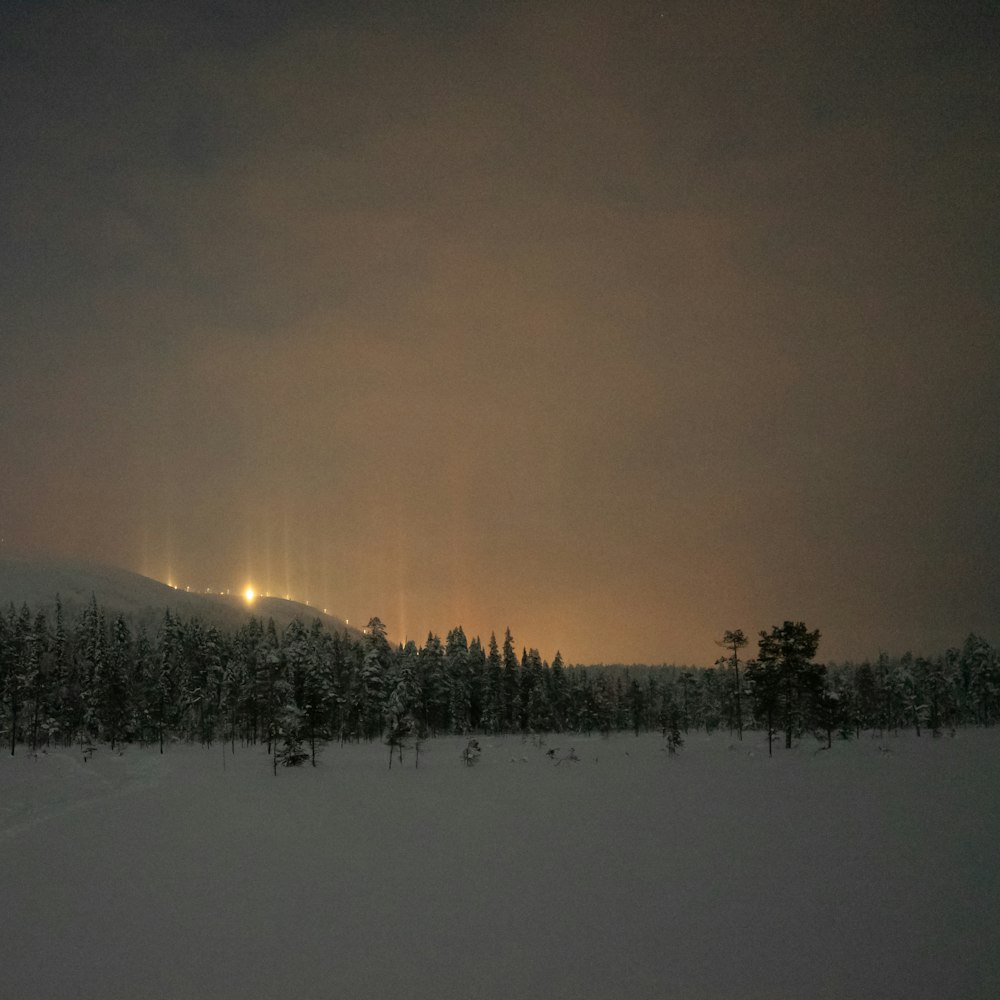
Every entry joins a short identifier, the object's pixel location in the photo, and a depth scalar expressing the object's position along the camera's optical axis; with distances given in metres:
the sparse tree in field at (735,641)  69.94
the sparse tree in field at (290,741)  56.50
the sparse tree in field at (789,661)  60.03
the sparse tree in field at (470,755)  58.72
